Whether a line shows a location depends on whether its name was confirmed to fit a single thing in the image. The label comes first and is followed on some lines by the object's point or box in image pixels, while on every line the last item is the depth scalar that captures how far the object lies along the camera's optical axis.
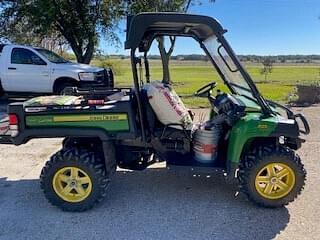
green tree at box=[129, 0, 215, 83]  9.79
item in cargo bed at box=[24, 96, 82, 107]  2.63
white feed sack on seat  2.66
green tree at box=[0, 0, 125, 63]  9.58
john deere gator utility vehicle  2.51
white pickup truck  7.22
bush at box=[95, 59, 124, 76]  13.46
